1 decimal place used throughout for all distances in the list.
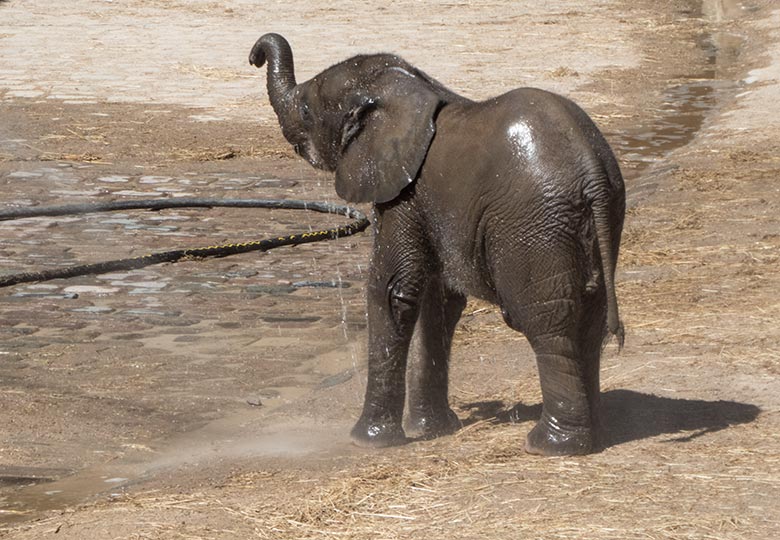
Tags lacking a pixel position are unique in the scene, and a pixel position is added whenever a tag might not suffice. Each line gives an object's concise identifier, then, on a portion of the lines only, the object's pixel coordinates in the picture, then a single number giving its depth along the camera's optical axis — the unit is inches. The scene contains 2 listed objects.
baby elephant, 534.6
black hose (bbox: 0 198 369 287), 883.4
